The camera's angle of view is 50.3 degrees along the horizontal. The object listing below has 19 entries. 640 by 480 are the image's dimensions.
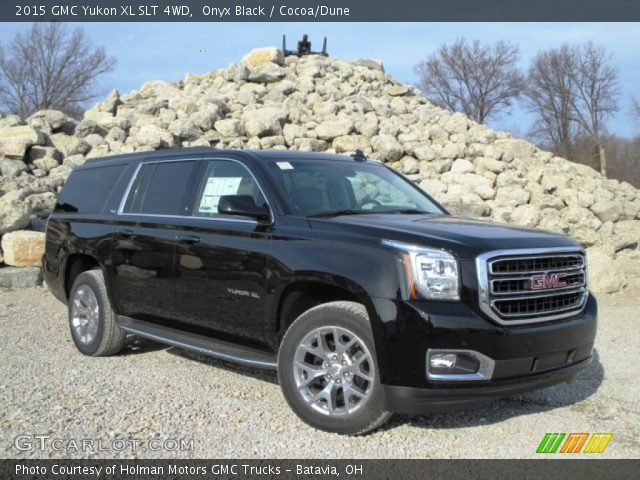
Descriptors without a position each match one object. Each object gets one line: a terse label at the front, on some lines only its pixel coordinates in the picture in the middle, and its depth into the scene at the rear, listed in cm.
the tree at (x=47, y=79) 3934
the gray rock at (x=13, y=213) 1102
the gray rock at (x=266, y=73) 2138
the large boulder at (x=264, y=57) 2309
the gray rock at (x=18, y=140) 1435
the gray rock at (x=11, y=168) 1349
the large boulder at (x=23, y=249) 1069
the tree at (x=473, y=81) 4828
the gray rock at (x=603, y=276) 1179
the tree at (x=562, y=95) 4434
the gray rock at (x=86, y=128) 1629
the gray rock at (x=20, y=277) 1038
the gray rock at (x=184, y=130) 1600
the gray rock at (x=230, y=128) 1644
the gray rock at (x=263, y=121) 1648
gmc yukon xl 414
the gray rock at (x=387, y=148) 1678
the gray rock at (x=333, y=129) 1709
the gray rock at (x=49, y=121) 1661
